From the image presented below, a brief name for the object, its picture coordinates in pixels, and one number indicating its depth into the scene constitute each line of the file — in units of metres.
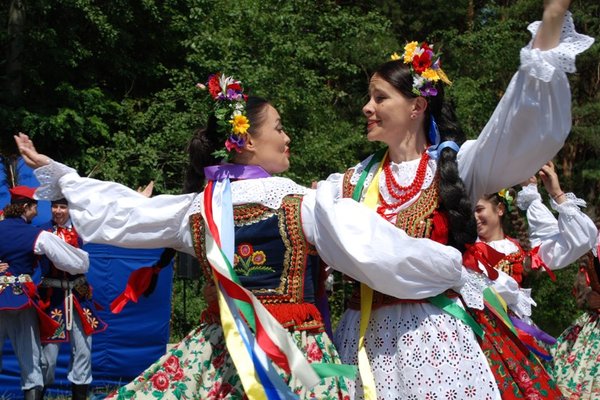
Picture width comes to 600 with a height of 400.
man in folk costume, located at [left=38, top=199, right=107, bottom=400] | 6.82
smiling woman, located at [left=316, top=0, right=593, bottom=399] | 2.85
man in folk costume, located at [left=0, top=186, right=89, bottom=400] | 6.44
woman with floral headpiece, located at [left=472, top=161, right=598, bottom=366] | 3.56
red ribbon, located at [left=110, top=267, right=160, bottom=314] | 3.72
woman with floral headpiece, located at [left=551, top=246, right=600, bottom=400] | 5.80
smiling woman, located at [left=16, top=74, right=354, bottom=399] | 3.27
